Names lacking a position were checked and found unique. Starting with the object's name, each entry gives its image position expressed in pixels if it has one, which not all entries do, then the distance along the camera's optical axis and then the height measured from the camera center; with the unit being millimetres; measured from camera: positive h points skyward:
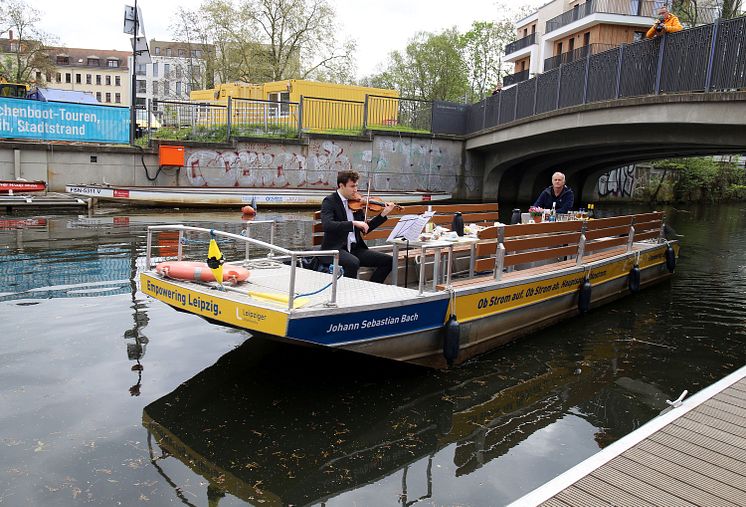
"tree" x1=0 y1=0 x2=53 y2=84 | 47625 +7771
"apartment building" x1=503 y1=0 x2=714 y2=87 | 45062 +12134
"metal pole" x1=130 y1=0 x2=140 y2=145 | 22422 +2481
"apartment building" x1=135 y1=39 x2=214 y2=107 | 57131 +11799
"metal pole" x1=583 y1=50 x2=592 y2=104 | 18078 +3098
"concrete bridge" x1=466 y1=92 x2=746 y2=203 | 13695 +1567
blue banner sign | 21922 +1229
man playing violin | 7031 -594
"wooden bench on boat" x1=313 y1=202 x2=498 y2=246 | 8511 -608
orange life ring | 6184 -1069
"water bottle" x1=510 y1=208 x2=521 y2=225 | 10877 -594
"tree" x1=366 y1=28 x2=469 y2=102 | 63125 +11116
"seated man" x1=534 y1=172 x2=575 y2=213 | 10484 -198
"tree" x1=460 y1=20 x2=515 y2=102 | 64500 +13277
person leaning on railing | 14031 +3776
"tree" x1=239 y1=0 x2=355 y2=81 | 45344 +9792
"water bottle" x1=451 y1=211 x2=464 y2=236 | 8156 -591
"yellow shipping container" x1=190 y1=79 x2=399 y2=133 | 26484 +2947
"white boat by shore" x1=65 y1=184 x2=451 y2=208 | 21094 -1111
